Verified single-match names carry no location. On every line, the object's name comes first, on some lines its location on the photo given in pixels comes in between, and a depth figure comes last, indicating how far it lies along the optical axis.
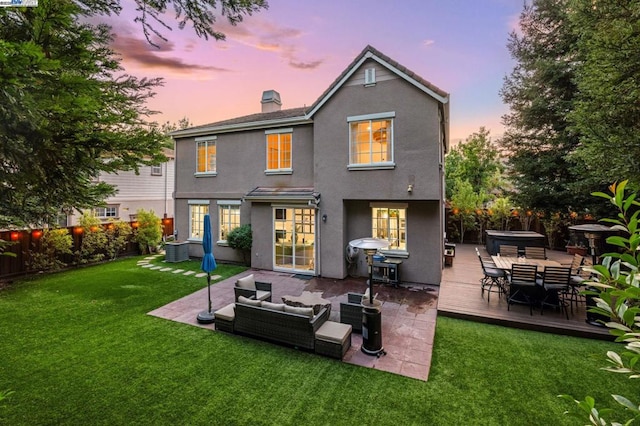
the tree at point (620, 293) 1.63
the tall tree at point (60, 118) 2.86
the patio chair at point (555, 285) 8.05
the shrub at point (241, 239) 13.95
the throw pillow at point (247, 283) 8.47
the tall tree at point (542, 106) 15.57
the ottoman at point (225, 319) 7.41
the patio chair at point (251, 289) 8.31
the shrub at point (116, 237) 15.52
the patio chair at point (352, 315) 7.43
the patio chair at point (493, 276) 9.38
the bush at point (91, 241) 14.30
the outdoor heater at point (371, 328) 6.48
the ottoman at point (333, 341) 6.29
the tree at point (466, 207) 20.09
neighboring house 21.67
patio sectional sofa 6.43
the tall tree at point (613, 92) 7.08
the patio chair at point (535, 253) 11.45
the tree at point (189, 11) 4.70
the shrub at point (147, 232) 16.98
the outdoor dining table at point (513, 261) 9.19
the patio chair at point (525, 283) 8.30
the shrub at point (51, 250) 12.72
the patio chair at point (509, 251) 11.64
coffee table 7.44
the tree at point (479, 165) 28.61
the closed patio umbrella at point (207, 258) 8.06
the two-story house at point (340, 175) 10.89
